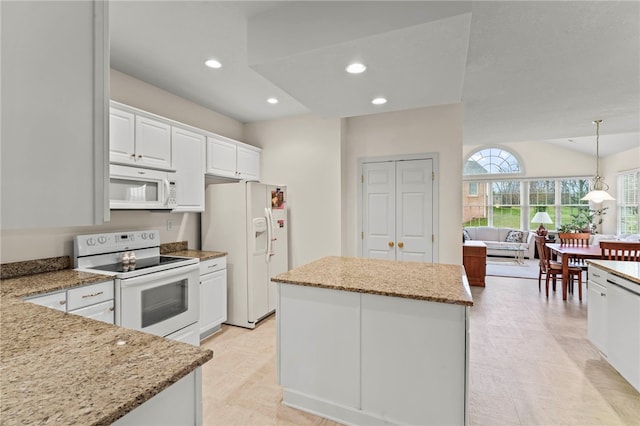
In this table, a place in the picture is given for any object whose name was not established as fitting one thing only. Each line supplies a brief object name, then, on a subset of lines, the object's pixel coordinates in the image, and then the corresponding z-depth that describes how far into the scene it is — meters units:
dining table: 4.24
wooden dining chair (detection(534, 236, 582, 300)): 4.51
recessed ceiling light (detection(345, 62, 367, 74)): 2.07
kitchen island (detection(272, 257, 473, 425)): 1.74
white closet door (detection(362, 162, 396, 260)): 4.12
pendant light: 4.81
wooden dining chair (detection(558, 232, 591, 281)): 5.18
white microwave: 2.65
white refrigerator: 3.58
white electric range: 2.41
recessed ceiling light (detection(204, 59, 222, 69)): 2.71
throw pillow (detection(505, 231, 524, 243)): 8.48
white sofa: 8.26
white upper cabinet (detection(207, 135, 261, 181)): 3.68
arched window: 9.08
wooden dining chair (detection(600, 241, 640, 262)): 3.90
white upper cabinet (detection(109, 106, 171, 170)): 2.63
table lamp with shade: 8.48
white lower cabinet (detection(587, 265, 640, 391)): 2.19
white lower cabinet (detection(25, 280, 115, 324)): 1.97
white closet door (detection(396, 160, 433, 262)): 3.90
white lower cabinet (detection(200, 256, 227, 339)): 3.23
